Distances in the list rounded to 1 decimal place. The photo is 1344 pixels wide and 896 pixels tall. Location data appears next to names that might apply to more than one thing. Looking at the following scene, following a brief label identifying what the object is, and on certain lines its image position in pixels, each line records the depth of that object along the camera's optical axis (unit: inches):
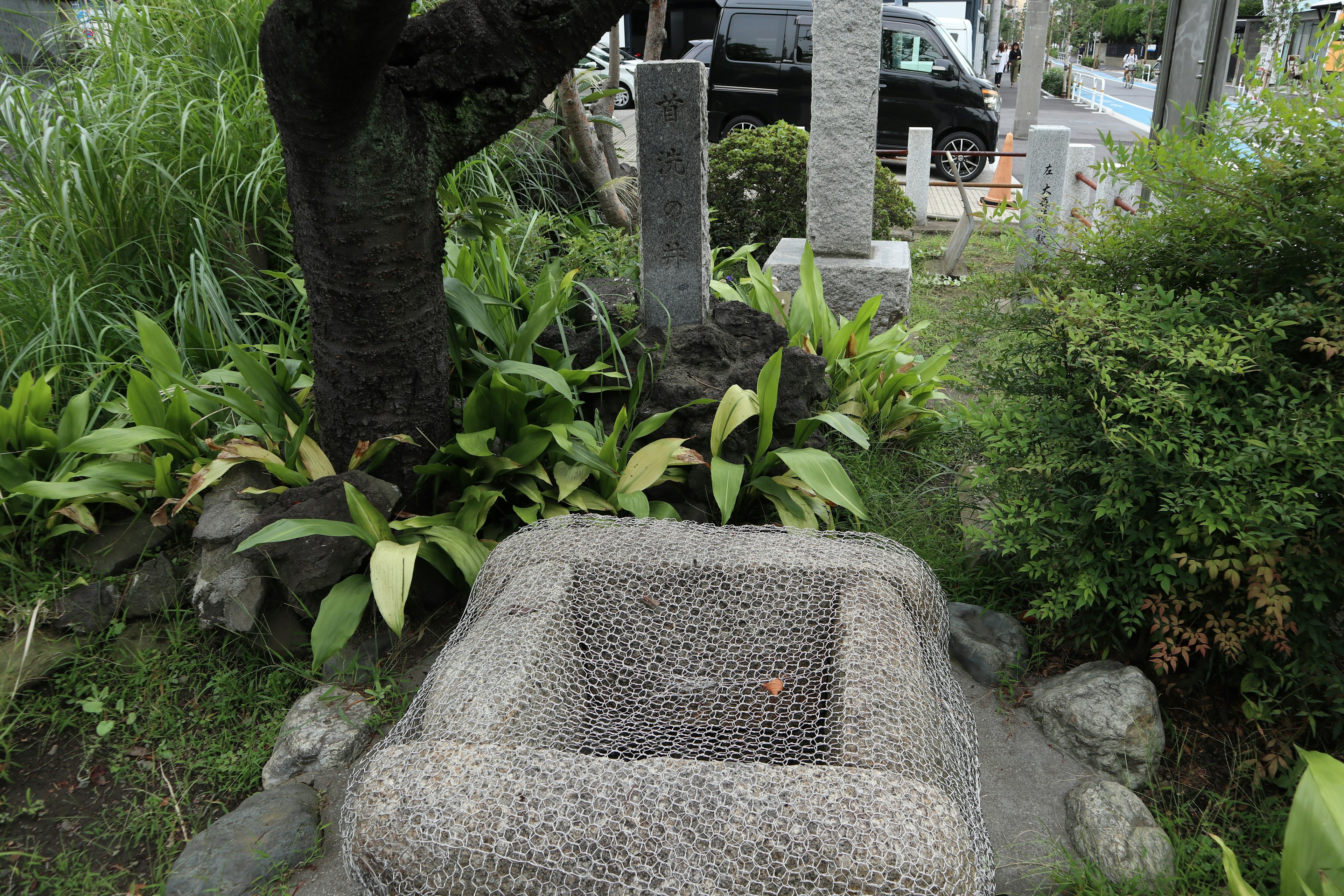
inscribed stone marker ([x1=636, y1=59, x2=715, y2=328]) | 143.9
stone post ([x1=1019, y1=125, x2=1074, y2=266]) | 251.3
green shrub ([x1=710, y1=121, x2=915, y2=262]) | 259.3
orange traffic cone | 365.1
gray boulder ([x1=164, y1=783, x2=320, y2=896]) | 78.4
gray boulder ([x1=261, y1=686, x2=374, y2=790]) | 92.0
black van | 474.0
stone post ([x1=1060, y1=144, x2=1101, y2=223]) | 252.4
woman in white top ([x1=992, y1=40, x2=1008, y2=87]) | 1405.0
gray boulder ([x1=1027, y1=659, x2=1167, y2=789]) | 86.3
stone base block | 213.2
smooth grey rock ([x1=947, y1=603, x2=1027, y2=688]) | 100.7
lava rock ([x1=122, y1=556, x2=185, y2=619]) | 109.9
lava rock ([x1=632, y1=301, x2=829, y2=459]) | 125.7
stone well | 58.3
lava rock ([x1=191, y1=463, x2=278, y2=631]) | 103.7
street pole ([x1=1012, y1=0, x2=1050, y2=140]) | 631.2
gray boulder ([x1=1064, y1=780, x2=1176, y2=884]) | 75.4
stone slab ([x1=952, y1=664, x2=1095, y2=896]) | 78.0
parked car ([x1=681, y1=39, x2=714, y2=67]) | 523.2
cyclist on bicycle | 1430.9
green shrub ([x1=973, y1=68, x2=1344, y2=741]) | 79.6
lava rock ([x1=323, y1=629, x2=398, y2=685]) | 101.7
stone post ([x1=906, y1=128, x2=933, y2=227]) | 330.0
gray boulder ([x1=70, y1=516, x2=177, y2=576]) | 112.4
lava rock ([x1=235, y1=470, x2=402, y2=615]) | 103.0
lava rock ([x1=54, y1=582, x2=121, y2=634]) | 107.7
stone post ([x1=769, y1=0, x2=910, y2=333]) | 206.1
